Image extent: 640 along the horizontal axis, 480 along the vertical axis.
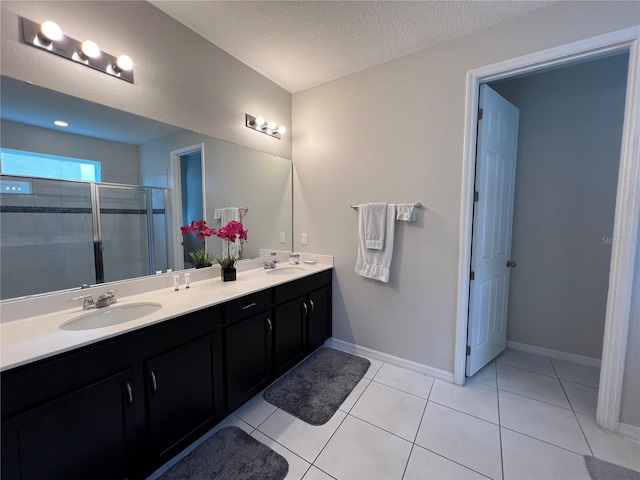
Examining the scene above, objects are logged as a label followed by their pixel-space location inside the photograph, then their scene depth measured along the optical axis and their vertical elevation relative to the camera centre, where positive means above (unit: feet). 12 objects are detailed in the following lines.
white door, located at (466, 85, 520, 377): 6.72 -0.15
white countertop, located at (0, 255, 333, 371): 3.22 -1.60
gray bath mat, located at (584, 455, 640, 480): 4.42 -4.29
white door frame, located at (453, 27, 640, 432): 4.88 +0.36
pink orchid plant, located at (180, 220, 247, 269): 6.58 -0.39
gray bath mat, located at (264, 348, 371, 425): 6.05 -4.35
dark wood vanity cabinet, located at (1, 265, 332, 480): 3.12 -2.64
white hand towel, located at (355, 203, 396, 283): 7.48 -1.04
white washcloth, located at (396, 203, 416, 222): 7.12 +0.24
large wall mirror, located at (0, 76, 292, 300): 4.17 +0.51
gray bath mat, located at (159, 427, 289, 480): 4.47 -4.36
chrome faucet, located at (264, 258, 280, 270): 8.50 -1.45
